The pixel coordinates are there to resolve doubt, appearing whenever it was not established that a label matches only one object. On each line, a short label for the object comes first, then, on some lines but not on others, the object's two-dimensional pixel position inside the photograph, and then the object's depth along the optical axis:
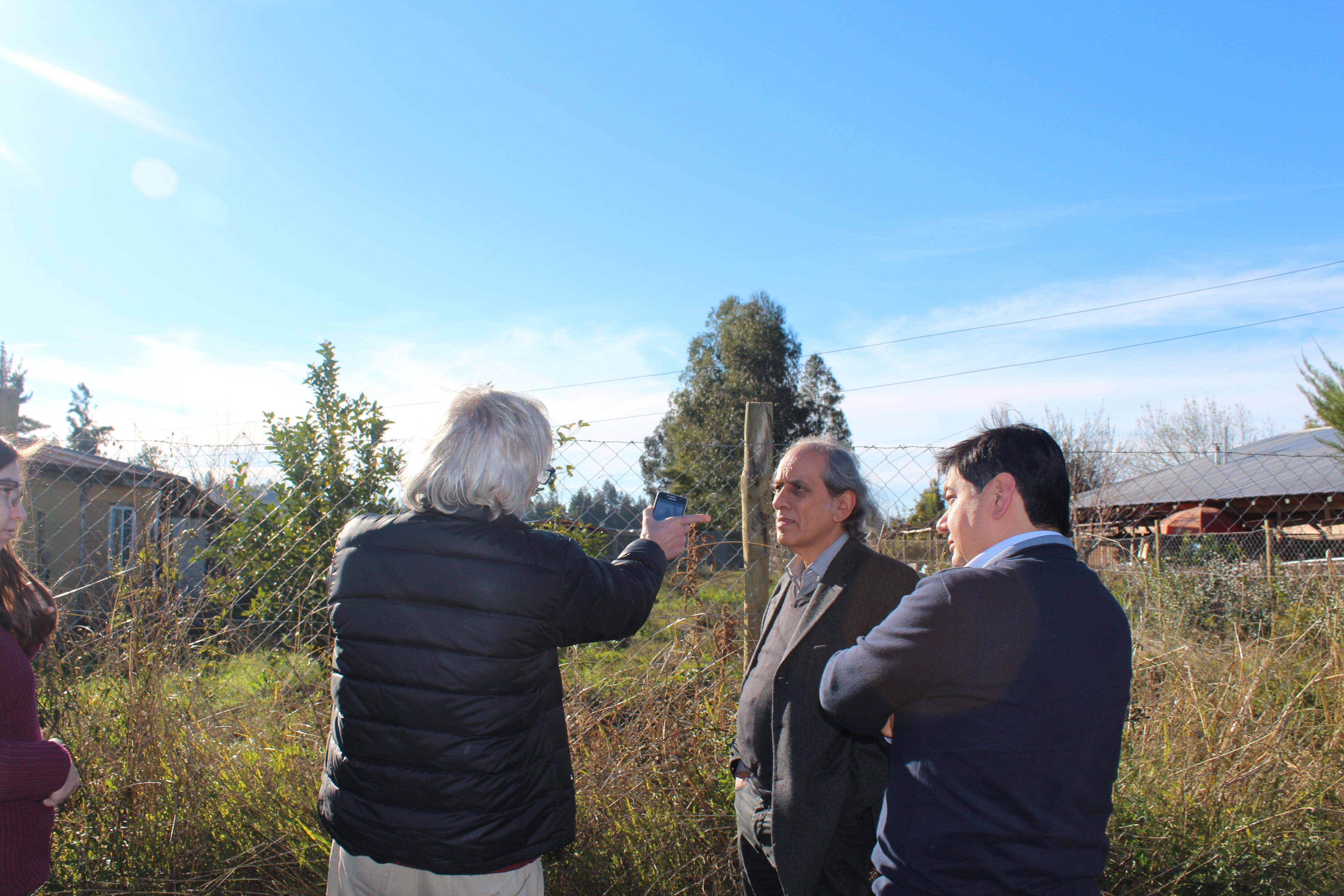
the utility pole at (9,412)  3.45
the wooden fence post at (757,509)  3.07
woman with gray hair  1.64
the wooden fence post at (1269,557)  5.32
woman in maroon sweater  1.74
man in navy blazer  1.38
